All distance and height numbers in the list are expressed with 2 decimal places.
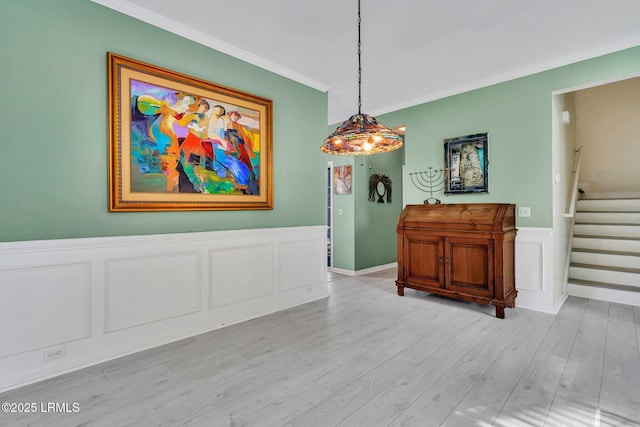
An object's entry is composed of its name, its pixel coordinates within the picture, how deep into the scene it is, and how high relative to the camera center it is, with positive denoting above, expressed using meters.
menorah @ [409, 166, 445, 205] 4.12 +0.44
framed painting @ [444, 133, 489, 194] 3.74 +0.62
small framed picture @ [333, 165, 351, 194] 5.28 +0.60
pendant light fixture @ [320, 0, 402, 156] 2.14 +0.57
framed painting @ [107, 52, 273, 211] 2.34 +0.64
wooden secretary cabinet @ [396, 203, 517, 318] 3.18 -0.47
